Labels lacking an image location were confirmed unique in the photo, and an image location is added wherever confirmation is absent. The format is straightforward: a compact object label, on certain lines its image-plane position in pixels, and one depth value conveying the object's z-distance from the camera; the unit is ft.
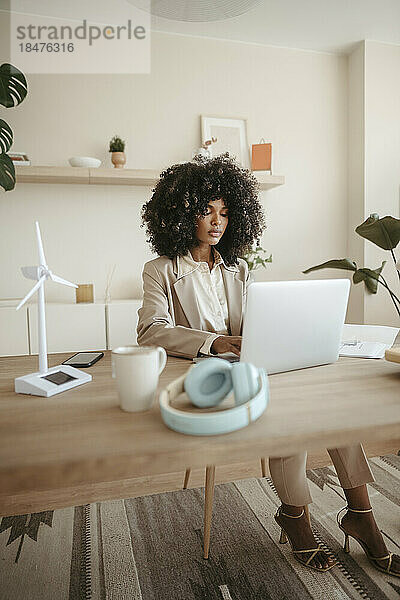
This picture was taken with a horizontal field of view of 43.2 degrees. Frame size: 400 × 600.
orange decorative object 12.30
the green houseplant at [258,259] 12.03
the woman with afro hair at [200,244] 6.00
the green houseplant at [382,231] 5.61
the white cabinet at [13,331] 10.26
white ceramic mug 2.98
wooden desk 2.37
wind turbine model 3.50
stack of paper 4.70
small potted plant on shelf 11.37
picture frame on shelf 12.38
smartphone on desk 4.37
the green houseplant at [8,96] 9.12
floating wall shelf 10.64
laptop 3.62
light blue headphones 2.64
